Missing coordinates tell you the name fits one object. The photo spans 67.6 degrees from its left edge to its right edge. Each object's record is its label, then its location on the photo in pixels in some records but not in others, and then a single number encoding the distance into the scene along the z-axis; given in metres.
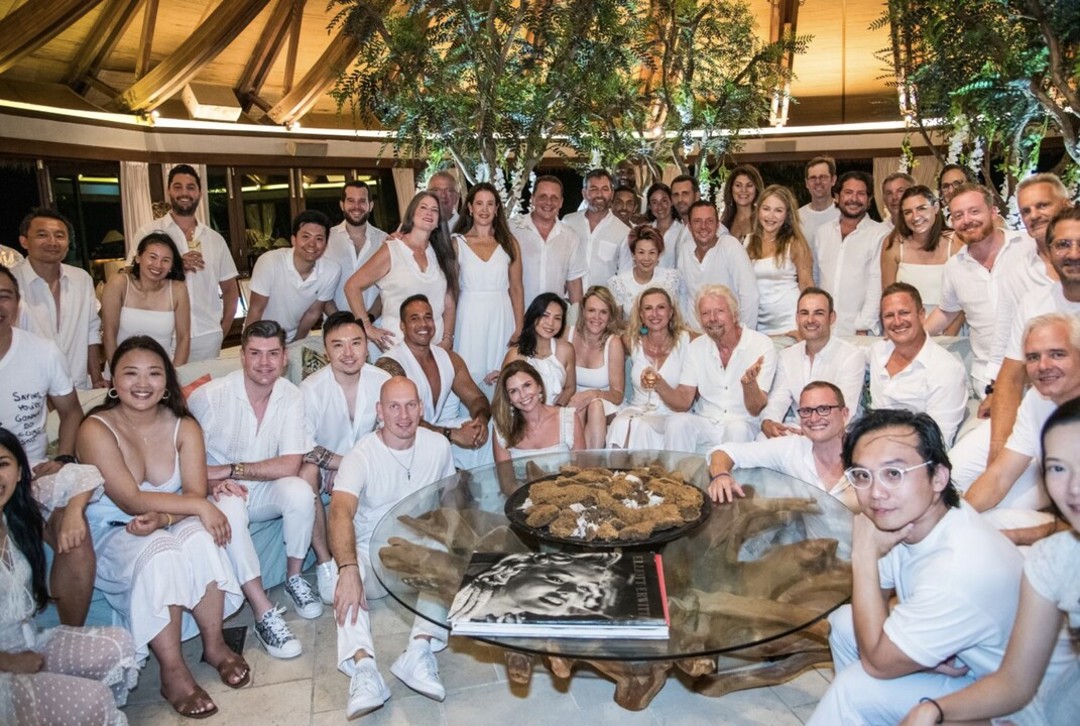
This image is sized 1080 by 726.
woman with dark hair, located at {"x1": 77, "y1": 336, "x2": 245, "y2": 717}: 2.81
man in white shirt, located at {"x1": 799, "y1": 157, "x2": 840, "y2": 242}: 5.72
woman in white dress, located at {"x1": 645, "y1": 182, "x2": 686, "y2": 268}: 6.11
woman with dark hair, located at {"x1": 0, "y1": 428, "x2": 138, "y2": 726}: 2.28
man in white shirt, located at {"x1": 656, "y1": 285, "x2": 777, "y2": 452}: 4.12
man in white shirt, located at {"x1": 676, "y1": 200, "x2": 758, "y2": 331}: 4.90
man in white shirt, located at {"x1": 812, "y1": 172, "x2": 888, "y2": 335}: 5.10
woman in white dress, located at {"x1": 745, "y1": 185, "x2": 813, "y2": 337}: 4.86
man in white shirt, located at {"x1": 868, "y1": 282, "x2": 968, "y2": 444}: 3.57
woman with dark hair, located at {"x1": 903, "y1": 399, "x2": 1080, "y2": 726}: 1.59
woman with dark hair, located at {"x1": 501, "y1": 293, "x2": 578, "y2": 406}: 4.29
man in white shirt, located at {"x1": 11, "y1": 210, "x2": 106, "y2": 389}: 4.10
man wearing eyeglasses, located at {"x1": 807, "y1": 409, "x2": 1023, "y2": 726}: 1.77
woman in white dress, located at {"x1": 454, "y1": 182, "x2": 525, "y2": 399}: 4.82
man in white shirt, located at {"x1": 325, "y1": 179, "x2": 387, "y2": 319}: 5.26
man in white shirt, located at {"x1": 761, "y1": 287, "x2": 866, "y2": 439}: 3.85
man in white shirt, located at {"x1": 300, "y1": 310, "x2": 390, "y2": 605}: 3.85
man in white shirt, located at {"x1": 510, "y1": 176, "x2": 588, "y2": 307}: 5.20
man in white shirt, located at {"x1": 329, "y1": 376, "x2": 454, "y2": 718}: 2.66
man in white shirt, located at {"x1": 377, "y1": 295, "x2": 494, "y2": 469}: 4.16
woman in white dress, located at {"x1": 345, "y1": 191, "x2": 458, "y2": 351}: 4.59
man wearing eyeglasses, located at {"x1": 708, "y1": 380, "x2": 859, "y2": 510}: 3.01
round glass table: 1.92
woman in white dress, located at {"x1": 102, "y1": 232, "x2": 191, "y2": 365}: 4.26
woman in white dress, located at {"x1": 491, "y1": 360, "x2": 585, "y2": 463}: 3.73
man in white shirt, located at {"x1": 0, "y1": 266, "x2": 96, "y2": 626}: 2.85
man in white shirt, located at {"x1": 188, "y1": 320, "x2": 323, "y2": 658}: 3.53
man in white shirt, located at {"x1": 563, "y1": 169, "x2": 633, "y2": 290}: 5.64
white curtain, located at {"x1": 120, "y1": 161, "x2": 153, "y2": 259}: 10.37
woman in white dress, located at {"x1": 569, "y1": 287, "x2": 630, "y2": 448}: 4.39
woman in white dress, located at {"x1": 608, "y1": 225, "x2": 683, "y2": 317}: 4.80
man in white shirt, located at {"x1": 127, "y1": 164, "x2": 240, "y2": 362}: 4.99
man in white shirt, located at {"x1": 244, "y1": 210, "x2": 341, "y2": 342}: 4.72
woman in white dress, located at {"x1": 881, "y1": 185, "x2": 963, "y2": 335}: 4.63
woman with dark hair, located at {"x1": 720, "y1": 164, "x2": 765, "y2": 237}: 5.39
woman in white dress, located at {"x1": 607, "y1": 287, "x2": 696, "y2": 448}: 4.24
